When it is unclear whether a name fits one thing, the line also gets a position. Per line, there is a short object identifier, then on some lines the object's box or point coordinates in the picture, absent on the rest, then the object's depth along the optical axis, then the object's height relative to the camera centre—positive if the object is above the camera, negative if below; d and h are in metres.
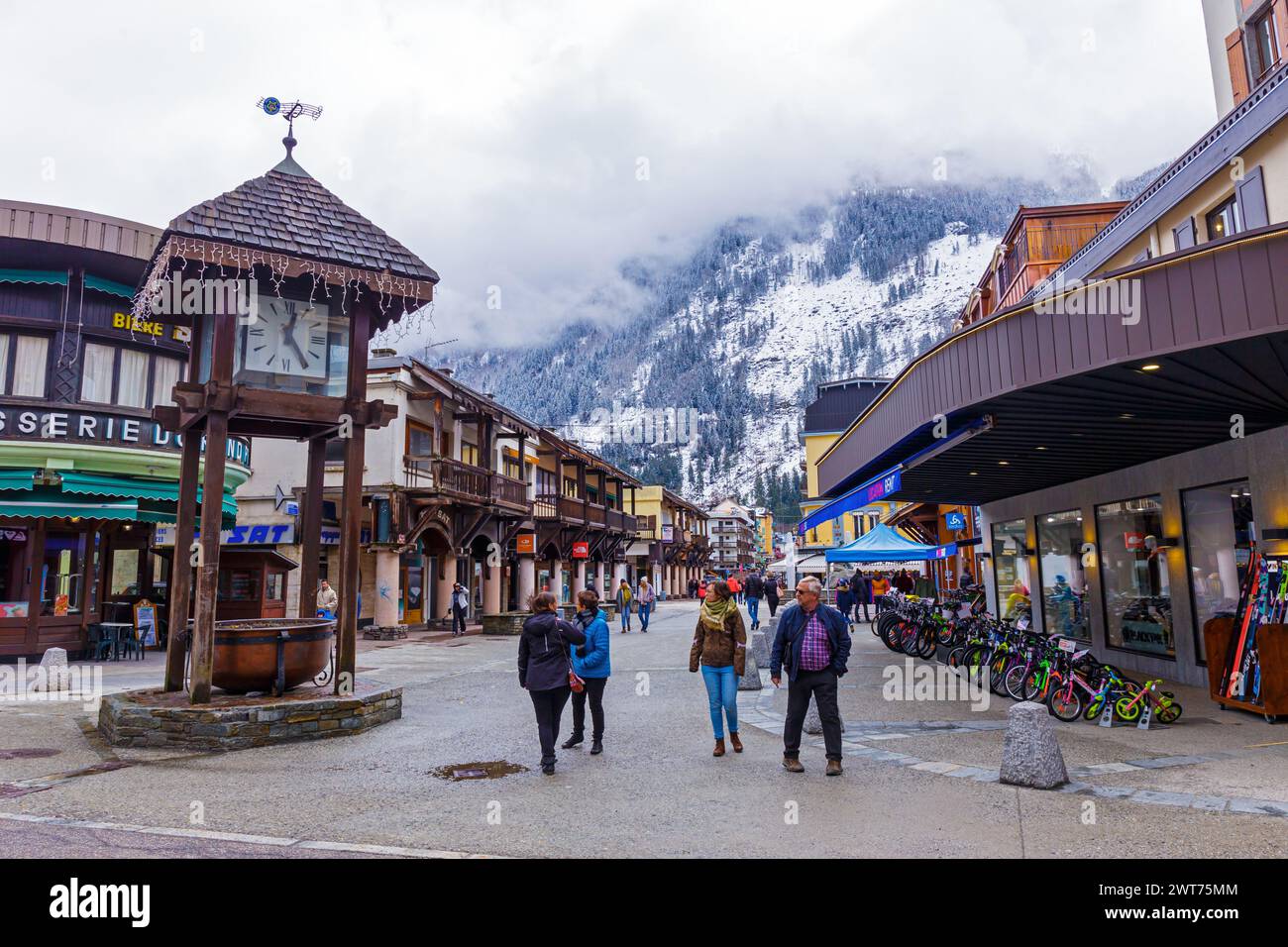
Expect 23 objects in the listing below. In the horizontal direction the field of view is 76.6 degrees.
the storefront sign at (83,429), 16.95 +3.43
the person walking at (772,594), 29.58 -0.49
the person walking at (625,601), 29.91 -0.68
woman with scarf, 8.27 -0.73
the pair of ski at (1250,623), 9.54 -0.57
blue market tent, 20.45 +0.77
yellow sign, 18.42 +5.97
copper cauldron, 9.60 -0.81
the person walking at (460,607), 26.23 -0.72
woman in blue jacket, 8.42 -0.85
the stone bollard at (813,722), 9.19 -1.60
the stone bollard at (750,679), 12.88 -1.53
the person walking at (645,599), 29.77 -0.61
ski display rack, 9.04 -0.84
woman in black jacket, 7.74 -0.71
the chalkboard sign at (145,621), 18.83 -0.75
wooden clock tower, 9.88 +3.39
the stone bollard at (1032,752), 6.60 -1.42
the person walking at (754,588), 31.43 -0.28
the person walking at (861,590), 30.97 -0.40
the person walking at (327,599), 20.44 -0.32
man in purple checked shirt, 7.43 -0.72
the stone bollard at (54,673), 13.69 -1.39
